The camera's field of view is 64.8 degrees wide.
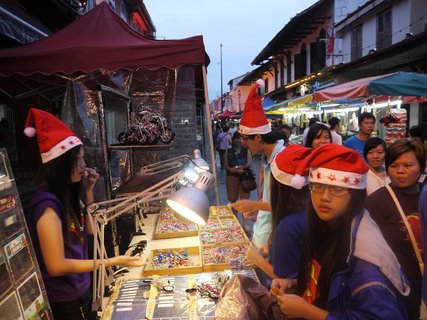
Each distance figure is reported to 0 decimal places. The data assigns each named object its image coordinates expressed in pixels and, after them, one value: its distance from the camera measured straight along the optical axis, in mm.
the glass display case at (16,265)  1504
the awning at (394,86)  5184
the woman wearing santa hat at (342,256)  1193
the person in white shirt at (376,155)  3662
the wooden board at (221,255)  2830
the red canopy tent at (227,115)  28119
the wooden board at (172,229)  3684
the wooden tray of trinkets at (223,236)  3410
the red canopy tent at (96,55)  3730
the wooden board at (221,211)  4441
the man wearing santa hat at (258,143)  2750
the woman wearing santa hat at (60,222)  1876
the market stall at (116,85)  3740
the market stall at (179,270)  2207
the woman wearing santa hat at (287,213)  1757
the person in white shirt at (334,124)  7273
